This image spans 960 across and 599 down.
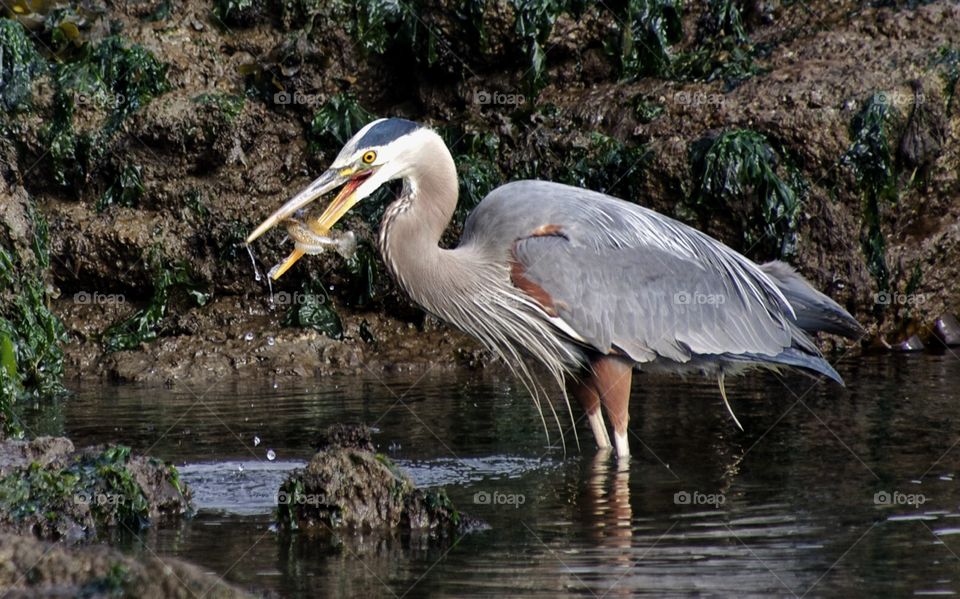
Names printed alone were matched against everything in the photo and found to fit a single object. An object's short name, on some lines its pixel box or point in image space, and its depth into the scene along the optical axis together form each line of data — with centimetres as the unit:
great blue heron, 747
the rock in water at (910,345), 1111
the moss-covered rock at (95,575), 385
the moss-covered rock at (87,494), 566
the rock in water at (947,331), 1115
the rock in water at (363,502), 564
